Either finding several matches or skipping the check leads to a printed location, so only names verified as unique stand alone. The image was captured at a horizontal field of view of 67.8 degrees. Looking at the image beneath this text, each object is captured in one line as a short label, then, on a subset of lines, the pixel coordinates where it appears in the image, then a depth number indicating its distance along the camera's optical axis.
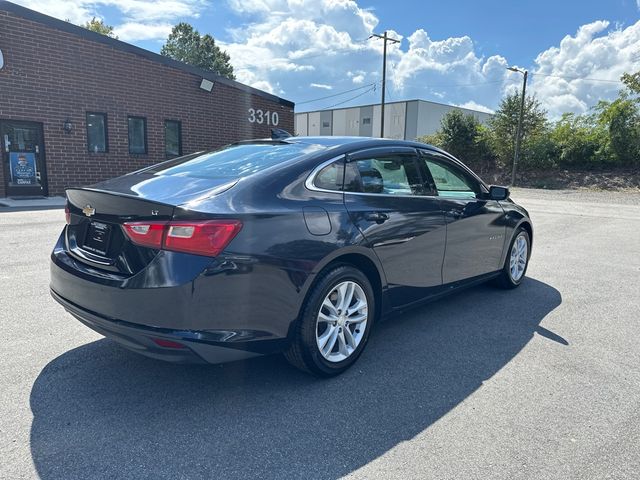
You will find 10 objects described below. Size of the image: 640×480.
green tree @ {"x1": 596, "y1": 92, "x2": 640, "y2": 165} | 23.47
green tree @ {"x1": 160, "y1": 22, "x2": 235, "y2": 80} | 50.94
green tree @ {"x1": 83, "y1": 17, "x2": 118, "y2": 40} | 44.78
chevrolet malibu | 2.50
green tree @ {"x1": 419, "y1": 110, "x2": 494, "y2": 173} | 30.78
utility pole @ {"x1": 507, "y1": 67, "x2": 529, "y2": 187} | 26.53
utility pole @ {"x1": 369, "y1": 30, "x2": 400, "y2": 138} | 28.80
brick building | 12.98
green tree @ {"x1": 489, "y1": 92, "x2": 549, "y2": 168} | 28.08
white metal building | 52.12
